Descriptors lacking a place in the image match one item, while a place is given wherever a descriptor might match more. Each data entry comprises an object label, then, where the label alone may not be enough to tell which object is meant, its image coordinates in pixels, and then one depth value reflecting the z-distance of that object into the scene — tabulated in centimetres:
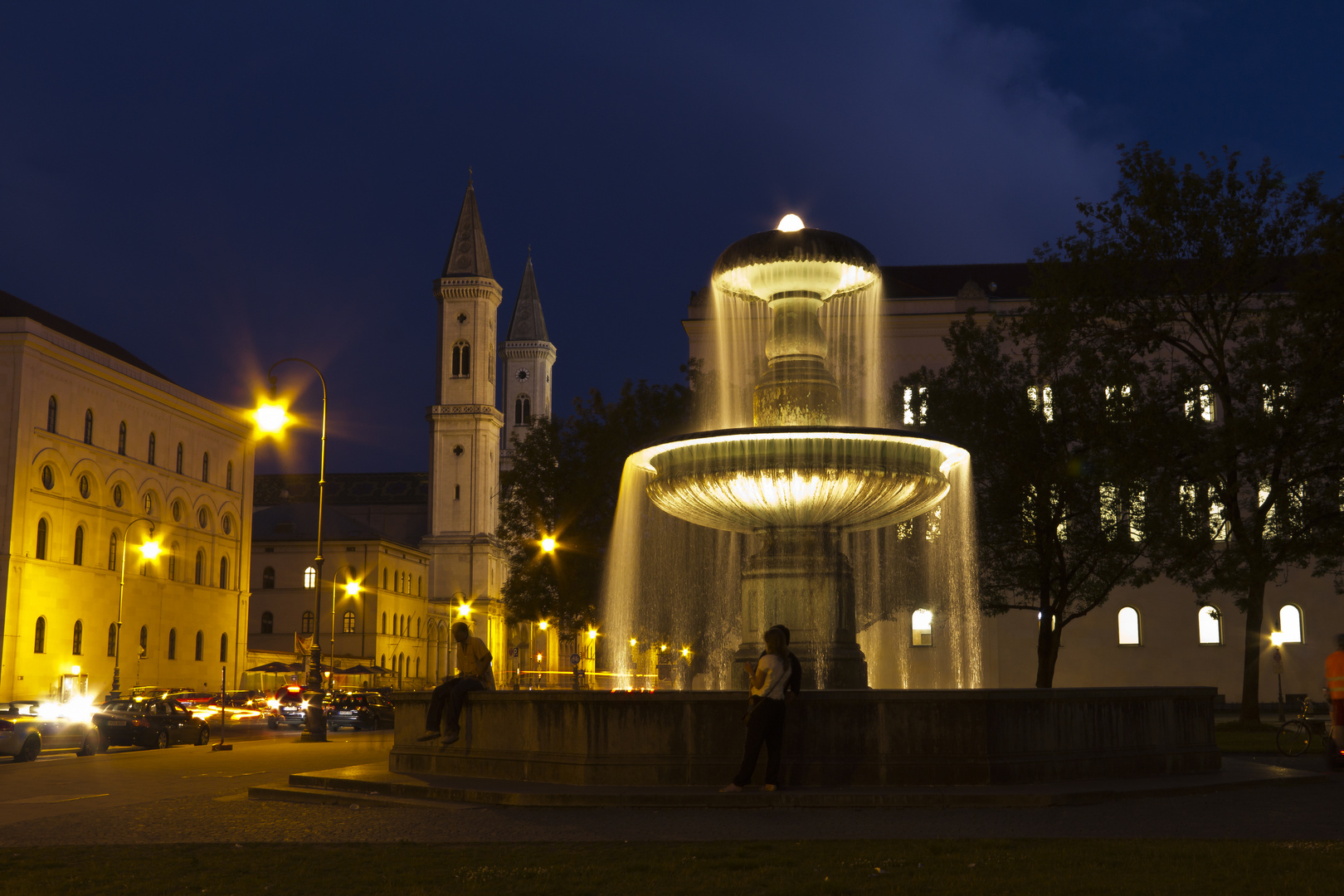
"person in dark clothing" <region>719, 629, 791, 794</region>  1162
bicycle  1978
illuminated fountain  1502
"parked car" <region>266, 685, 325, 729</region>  4303
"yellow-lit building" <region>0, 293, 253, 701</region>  5797
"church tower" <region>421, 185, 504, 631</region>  11850
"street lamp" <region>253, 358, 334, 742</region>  2594
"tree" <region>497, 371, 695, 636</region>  3841
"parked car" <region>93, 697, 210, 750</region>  2898
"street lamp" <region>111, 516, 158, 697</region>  5006
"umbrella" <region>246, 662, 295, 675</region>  7299
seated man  1378
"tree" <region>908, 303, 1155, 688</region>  2795
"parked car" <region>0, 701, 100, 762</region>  2442
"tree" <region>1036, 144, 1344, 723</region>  2470
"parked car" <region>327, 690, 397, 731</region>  4119
